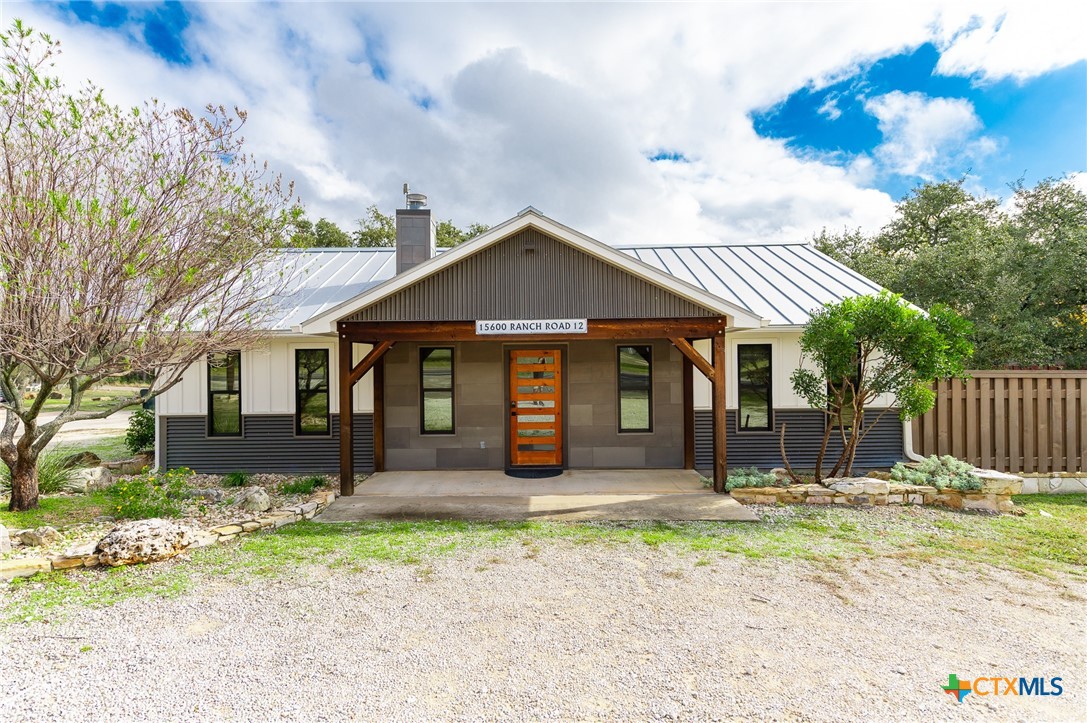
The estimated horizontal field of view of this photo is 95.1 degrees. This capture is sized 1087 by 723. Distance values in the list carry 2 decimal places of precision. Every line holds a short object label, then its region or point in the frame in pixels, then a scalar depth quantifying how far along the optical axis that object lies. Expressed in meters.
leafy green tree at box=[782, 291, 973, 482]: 6.36
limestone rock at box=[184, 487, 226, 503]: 6.81
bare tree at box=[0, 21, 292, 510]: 5.07
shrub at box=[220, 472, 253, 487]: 8.08
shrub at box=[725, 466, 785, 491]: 7.09
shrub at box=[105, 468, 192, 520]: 5.85
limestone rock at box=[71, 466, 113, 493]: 7.13
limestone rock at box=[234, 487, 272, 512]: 6.36
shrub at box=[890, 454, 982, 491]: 6.61
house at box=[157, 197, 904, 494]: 8.81
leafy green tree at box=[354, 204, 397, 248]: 28.92
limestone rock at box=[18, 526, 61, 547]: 4.90
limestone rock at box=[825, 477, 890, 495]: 6.73
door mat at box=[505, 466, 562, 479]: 8.62
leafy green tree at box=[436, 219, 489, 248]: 29.56
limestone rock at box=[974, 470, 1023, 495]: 6.42
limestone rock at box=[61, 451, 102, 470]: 9.05
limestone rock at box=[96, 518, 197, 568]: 4.62
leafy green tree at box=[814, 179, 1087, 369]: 12.95
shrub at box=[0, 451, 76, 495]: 6.88
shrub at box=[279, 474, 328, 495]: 7.35
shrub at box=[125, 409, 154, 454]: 10.22
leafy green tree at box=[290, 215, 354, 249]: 29.64
